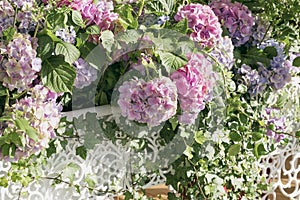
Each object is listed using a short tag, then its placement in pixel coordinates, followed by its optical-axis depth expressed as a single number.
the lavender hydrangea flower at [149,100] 2.45
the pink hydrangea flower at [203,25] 2.65
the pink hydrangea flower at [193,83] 2.52
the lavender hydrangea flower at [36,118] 2.29
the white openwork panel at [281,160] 3.51
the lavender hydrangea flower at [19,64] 2.30
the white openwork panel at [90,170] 2.58
